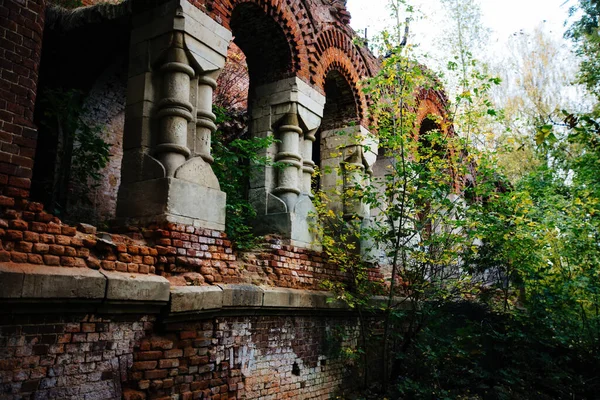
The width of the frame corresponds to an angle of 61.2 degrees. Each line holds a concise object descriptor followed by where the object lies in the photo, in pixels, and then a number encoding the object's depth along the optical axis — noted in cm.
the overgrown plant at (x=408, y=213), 655
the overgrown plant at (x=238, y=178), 626
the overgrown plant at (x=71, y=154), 648
